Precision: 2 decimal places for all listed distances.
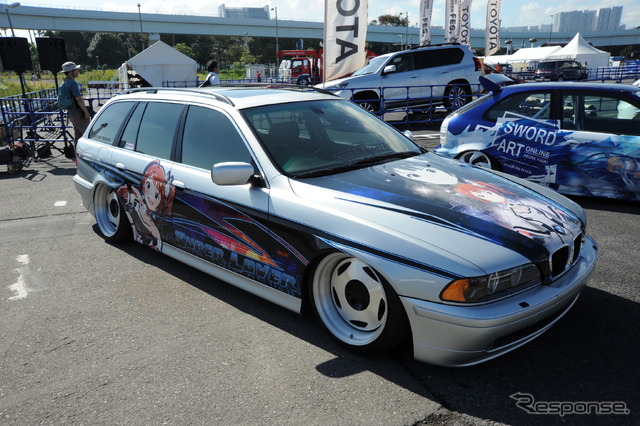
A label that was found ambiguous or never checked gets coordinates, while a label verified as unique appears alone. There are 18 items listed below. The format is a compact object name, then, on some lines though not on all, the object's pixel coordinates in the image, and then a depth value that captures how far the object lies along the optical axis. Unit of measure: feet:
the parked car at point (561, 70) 103.14
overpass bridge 210.79
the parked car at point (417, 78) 47.55
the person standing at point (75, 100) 30.09
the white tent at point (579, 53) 129.49
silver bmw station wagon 8.61
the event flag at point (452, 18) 85.05
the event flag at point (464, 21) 87.04
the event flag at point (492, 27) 97.60
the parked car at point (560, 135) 19.08
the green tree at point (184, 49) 262.26
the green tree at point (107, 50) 321.32
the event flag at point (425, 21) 89.10
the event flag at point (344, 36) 37.76
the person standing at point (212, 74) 32.10
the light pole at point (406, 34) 279.98
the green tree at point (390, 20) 376.07
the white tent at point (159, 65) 106.11
